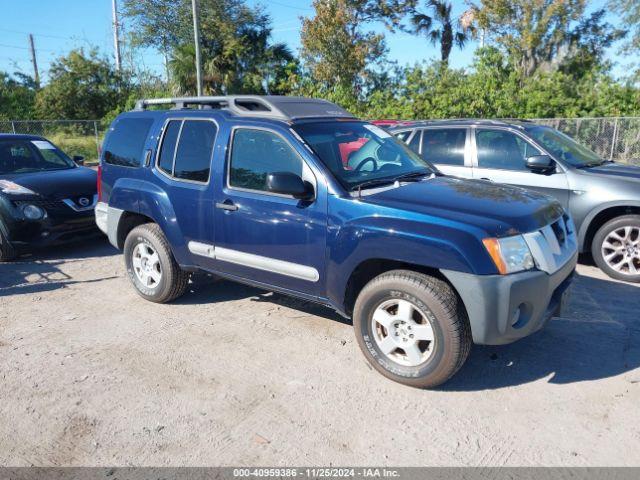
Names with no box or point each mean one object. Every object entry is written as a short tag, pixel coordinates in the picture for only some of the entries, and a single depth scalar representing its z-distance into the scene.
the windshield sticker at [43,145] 8.22
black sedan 6.77
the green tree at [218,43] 25.91
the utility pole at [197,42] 19.99
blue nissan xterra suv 3.33
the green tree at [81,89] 30.11
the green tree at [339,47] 24.19
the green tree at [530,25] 21.25
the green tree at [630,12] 23.27
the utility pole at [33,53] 52.12
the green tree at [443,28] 26.28
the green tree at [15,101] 28.78
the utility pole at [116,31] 35.94
